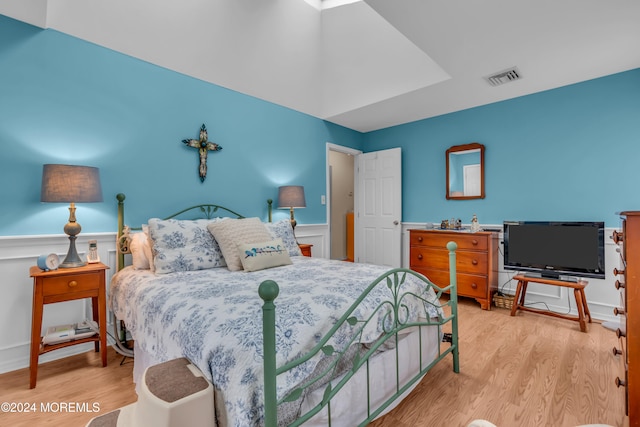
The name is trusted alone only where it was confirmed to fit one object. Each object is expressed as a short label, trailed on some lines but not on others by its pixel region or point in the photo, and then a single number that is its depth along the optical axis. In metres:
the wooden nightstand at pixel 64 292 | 1.94
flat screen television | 2.89
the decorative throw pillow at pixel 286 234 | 2.90
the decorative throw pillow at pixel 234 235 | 2.35
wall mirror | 3.84
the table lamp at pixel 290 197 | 3.58
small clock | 2.04
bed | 1.05
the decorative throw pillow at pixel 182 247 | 2.22
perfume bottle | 3.57
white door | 4.47
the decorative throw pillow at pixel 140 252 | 2.37
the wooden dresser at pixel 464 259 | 3.35
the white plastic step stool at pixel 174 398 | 0.99
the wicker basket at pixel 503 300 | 3.35
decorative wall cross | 3.04
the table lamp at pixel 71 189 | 2.01
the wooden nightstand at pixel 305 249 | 3.62
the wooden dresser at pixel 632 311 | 1.21
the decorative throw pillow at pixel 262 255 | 2.27
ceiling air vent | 2.89
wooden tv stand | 2.76
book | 2.04
